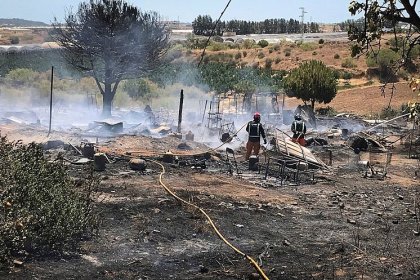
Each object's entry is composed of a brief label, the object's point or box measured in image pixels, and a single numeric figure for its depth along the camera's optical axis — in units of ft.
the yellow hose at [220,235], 22.78
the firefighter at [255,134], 50.72
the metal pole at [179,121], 66.87
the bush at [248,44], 218.22
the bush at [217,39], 254.47
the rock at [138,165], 44.80
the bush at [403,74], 145.77
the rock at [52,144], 52.08
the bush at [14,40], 255.00
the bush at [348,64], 169.89
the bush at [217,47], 219.41
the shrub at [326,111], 108.73
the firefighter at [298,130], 55.76
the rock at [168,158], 49.14
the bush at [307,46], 195.25
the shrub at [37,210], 21.49
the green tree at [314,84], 96.13
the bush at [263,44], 215.51
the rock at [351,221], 33.19
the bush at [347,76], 156.76
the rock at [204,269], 23.39
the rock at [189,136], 63.67
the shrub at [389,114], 96.43
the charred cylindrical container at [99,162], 43.34
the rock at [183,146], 57.41
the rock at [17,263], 21.52
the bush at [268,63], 184.55
